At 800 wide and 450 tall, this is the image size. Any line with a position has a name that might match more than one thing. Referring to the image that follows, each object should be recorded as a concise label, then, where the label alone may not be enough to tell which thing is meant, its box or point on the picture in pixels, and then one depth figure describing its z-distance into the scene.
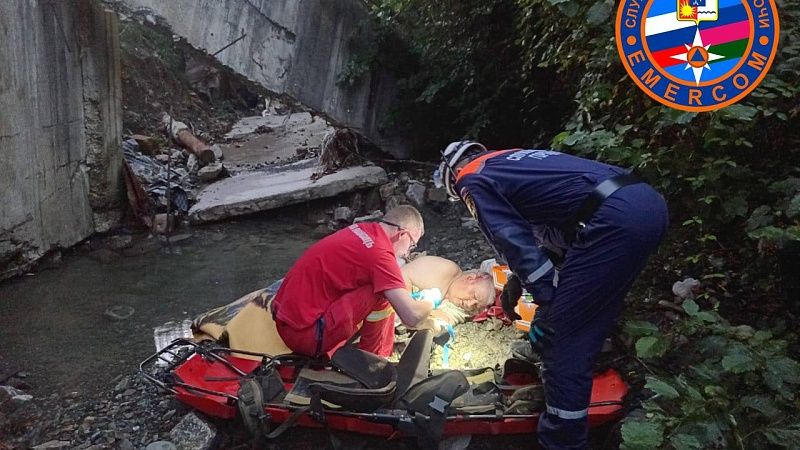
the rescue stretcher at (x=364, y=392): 2.78
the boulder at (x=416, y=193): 6.85
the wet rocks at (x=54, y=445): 3.00
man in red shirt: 3.15
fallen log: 8.98
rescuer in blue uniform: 2.60
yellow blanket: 3.37
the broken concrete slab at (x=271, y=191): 6.72
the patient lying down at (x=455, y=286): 3.97
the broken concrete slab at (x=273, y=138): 9.88
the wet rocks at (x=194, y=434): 2.92
